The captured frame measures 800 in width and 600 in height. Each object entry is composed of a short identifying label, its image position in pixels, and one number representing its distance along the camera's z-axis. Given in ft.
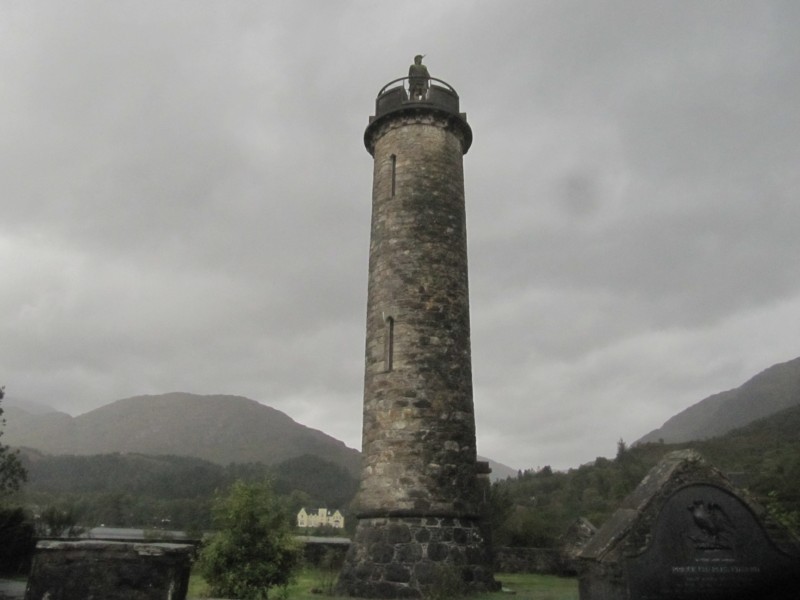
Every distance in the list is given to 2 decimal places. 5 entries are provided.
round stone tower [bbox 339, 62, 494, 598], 41.73
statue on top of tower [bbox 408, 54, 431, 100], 54.70
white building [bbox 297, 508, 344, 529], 278.28
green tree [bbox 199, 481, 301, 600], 34.78
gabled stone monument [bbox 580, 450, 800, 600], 24.84
